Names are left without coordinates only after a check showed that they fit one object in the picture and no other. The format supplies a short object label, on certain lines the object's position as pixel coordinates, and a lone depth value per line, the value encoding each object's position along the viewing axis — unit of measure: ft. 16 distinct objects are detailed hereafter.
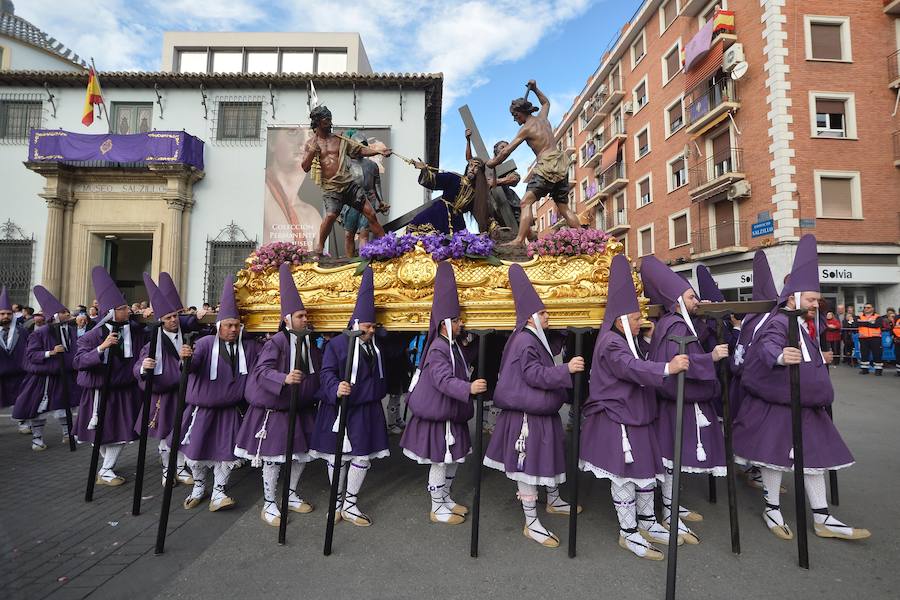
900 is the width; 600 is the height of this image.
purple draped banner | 45.78
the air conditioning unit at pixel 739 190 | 53.83
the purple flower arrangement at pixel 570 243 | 15.31
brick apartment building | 49.62
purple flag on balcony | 57.57
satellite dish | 53.85
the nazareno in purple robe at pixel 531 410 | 11.62
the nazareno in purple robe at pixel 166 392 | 15.26
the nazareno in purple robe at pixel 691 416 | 12.32
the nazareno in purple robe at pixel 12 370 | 21.89
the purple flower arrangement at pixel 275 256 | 17.38
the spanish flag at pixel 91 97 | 44.97
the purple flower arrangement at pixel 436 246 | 15.83
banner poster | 47.44
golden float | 15.02
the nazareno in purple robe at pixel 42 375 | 20.43
